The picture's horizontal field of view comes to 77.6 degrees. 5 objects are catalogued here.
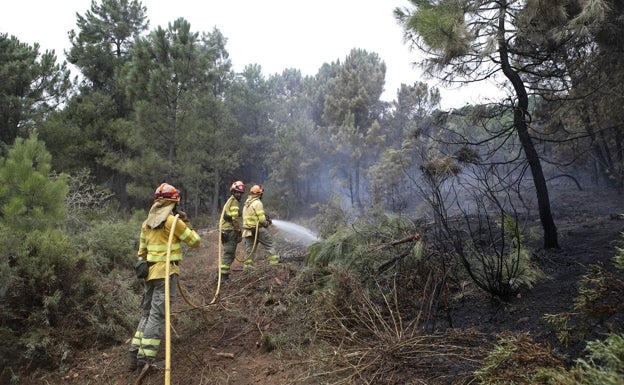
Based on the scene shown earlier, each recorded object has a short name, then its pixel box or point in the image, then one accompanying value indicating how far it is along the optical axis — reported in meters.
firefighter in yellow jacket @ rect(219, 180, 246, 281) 7.24
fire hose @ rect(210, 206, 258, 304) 6.82
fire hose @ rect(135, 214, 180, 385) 3.21
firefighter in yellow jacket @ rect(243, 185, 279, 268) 7.46
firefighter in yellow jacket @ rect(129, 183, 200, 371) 4.15
